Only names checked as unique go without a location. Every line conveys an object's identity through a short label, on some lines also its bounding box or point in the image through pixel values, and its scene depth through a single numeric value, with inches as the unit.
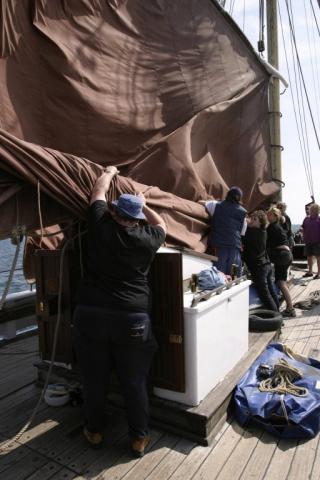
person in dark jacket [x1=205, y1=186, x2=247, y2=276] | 154.0
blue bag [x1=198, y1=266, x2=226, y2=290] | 126.2
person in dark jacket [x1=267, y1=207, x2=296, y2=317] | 208.4
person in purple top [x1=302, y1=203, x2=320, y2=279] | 311.1
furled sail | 87.6
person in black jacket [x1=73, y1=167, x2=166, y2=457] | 94.0
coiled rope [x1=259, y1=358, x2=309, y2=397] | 117.5
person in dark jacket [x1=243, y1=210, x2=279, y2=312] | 186.4
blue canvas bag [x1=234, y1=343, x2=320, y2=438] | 108.0
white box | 108.5
